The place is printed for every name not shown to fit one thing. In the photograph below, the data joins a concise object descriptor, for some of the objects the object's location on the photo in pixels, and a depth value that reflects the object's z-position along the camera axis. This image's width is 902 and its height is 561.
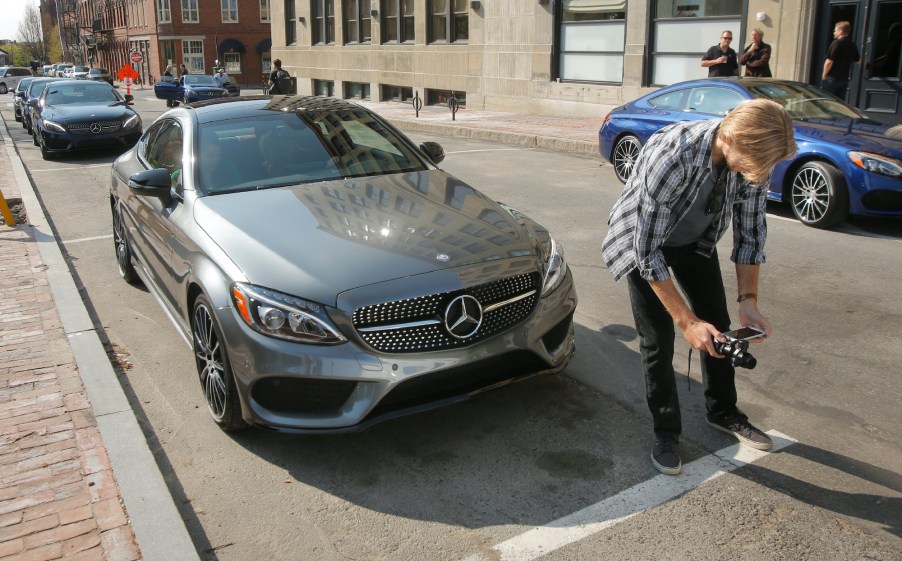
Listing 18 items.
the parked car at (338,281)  3.67
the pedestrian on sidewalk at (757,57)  13.89
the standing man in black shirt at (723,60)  14.66
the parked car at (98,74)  51.22
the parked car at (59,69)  65.75
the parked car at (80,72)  56.43
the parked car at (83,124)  15.94
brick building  66.38
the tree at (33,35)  122.12
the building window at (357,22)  32.56
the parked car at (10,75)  58.34
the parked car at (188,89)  34.47
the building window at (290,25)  39.22
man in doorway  13.18
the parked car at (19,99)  24.48
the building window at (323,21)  35.31
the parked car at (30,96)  20.24
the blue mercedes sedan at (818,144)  8.09
